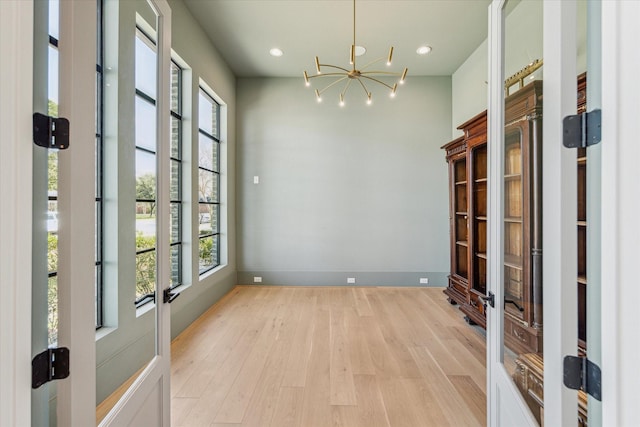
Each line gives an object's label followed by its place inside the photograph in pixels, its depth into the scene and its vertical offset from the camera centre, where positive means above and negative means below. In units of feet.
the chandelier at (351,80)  13.80 +6.95
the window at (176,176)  10.03 +1.36
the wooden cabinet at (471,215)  9.84 -0.04
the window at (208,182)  12.16 +1.43
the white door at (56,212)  2.22 +0.01
